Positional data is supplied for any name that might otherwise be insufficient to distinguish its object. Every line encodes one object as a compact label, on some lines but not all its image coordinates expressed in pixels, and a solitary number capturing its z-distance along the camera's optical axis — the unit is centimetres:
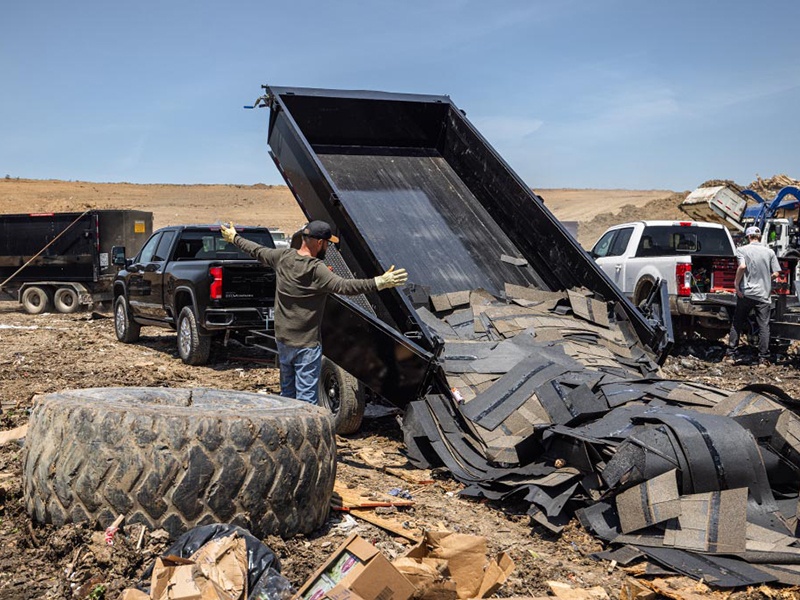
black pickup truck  1073
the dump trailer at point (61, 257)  1969
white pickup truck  1261
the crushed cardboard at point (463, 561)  358
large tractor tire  383
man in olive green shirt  590
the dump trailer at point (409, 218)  654
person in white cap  1170
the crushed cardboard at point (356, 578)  309
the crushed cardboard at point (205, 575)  302
